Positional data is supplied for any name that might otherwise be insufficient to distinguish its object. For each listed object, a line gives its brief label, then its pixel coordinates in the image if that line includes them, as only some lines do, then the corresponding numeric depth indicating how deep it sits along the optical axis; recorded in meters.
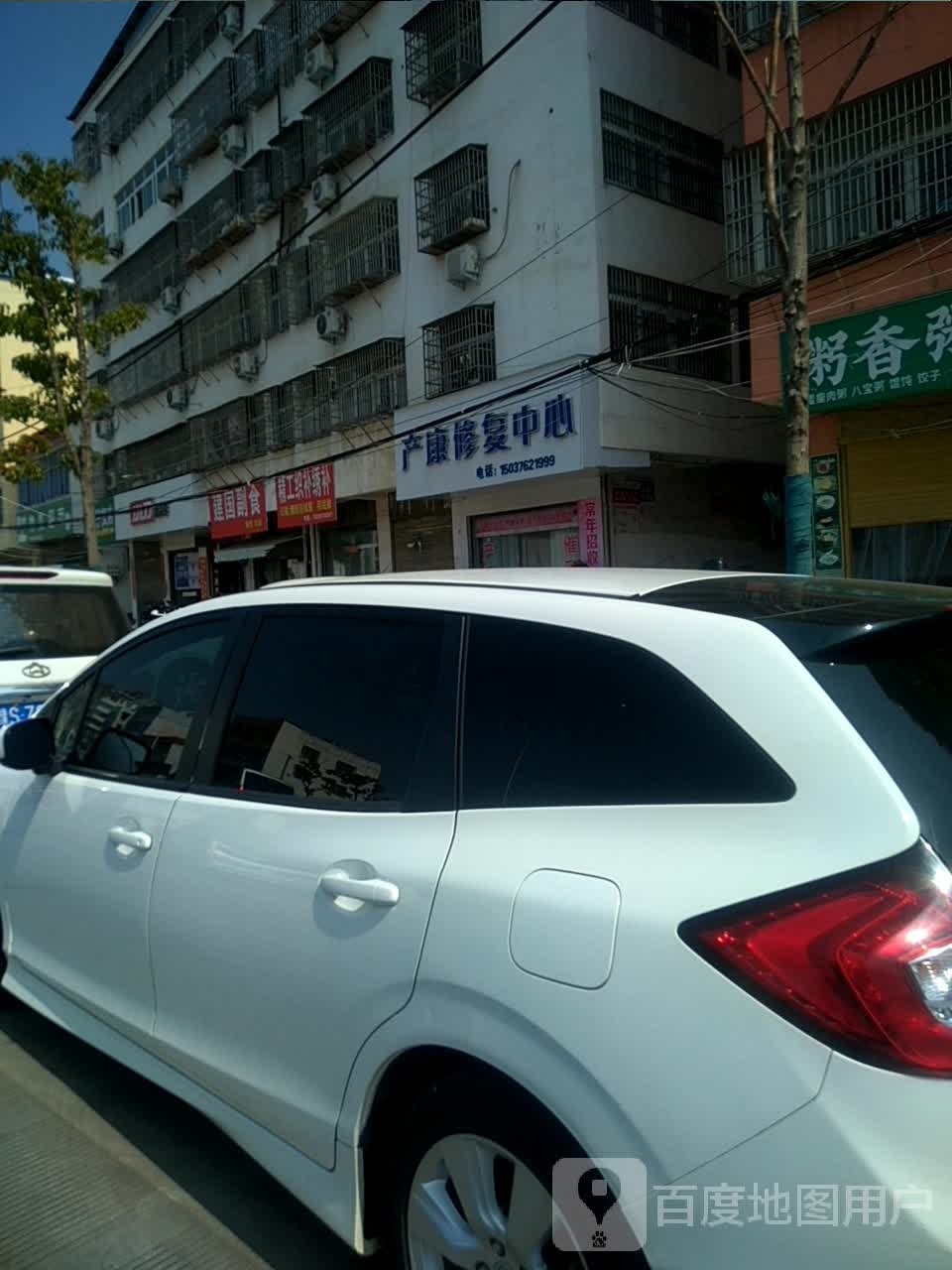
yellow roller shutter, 10.76
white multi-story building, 13.91
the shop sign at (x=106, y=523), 27.19
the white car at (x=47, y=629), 5.71
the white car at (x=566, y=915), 1.33
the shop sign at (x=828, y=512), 11.48
